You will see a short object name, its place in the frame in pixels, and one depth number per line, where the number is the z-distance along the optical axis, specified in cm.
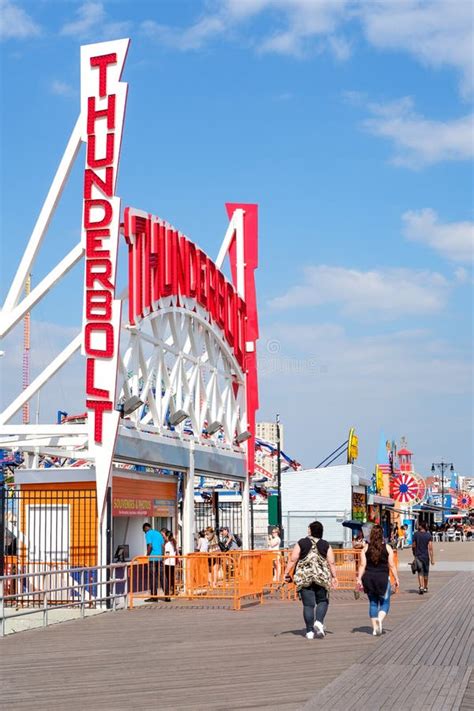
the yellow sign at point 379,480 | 7194
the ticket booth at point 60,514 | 2192
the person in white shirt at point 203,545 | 2858
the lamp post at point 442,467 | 12500
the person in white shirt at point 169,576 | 2266
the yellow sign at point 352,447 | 6312
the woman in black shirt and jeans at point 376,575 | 1563
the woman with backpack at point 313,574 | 1531
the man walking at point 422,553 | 2480
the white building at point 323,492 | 5200
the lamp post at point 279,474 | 4300
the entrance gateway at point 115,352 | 2219
